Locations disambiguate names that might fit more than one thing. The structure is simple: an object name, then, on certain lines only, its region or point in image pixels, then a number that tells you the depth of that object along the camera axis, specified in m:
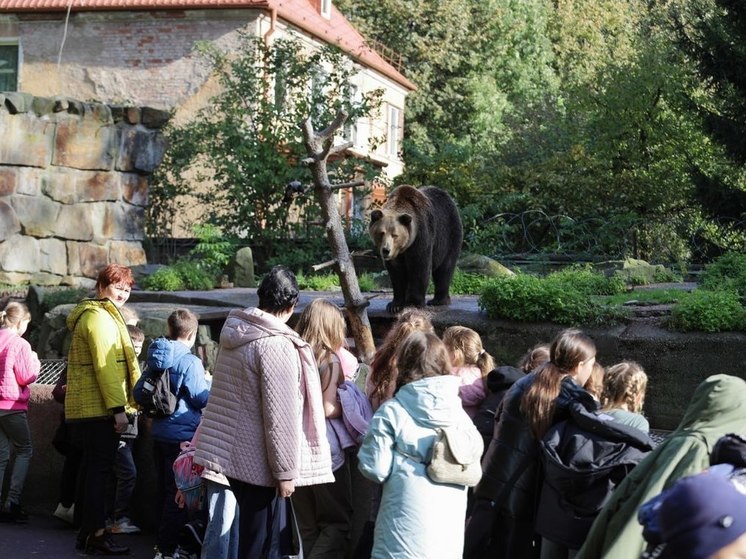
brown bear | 10.30
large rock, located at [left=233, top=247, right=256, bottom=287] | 16.08
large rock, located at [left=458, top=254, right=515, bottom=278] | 14.60
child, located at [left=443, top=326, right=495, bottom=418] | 5.97
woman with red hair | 6.80
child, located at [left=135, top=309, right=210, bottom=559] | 6.57
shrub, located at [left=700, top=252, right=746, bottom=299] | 11.05
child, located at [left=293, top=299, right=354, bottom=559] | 5.88
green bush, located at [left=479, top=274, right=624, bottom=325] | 9.65
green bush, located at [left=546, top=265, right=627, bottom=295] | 11.55
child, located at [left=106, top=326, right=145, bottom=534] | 7.41
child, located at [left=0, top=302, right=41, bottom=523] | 7.87
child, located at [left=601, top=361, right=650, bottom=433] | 5.17
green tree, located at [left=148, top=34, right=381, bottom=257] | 17.70
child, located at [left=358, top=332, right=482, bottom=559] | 4.95
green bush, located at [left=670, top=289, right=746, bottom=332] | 9.07
